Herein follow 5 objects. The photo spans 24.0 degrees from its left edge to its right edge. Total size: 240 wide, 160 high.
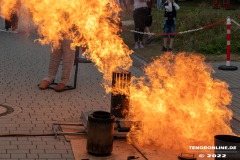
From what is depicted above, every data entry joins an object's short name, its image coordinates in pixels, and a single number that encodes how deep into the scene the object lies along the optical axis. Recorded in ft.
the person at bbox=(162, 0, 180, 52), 59.41
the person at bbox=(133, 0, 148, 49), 60.08
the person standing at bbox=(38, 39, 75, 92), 36.78
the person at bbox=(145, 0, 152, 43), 63.10
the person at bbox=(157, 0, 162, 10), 118.59
